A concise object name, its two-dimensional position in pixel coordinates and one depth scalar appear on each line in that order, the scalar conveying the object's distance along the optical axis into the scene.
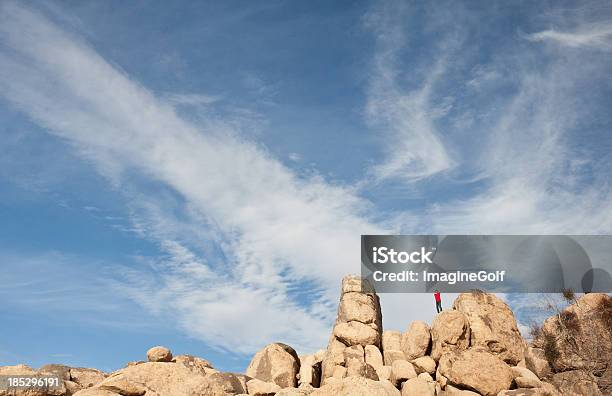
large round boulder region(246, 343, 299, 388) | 41.56
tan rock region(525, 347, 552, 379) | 38.34
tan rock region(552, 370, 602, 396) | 35.66
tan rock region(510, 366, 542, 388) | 34.00
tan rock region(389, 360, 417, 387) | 38.04
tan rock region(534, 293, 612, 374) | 38.19
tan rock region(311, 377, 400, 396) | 20.47
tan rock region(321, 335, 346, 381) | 42.00
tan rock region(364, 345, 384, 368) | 41.74
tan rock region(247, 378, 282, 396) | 31.12
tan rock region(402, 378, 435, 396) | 35.84
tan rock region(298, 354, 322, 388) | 41.81
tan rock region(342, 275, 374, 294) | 47.03
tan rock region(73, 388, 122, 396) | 23.24
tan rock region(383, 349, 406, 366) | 41.56
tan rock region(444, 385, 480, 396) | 34.19
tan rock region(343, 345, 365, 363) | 41.78
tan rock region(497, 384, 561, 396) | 32.07
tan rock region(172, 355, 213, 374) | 38.01
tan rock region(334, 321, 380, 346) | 43.41
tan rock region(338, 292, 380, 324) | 44.91
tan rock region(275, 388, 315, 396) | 23.44
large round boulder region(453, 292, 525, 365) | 40.03
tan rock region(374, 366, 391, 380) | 39.31
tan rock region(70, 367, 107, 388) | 34.25
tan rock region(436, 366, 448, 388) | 36.50
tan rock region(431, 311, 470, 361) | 39.59
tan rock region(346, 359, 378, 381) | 40.02
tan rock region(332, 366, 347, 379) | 40.91
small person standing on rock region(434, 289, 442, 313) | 45.62
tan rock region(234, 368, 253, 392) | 32.41
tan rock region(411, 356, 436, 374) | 38.84
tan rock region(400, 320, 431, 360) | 41.06
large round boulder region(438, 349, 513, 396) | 34.19
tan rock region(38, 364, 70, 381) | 33.26
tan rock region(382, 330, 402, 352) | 43.69
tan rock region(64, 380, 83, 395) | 28.82
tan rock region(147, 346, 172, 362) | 31.03
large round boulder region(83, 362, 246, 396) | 22.44
